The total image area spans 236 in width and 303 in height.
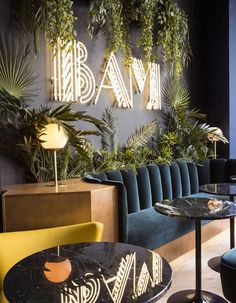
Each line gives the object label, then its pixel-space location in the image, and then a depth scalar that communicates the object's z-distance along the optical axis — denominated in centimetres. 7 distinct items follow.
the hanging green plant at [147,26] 359
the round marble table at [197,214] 227
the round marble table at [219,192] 309
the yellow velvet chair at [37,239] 182
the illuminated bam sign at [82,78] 332
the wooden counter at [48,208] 246
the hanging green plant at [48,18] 291
